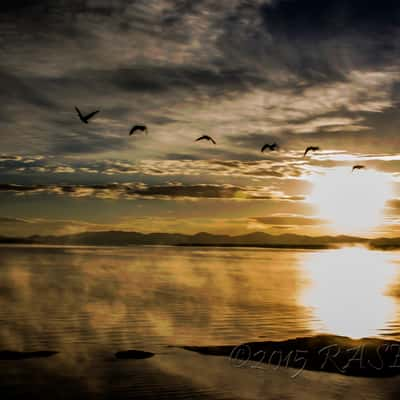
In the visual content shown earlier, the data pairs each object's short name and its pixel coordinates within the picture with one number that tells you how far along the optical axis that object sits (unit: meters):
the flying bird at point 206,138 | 44.53
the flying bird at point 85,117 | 36.50
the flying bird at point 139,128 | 41.04
